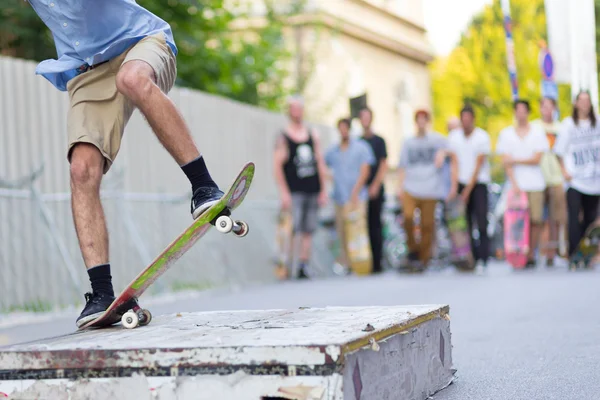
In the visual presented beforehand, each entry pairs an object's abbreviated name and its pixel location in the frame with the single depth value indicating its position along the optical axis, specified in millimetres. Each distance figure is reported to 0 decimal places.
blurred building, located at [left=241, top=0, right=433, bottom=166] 32281
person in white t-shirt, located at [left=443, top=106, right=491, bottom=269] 15305
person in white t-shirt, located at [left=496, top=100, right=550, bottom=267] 15383
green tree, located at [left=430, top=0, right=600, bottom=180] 43969
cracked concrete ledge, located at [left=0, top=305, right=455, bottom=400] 3418
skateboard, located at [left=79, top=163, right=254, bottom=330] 4617
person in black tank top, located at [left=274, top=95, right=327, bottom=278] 15705
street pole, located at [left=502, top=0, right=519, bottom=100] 23939
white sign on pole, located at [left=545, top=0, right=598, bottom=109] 17844
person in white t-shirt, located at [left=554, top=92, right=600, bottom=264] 14141
